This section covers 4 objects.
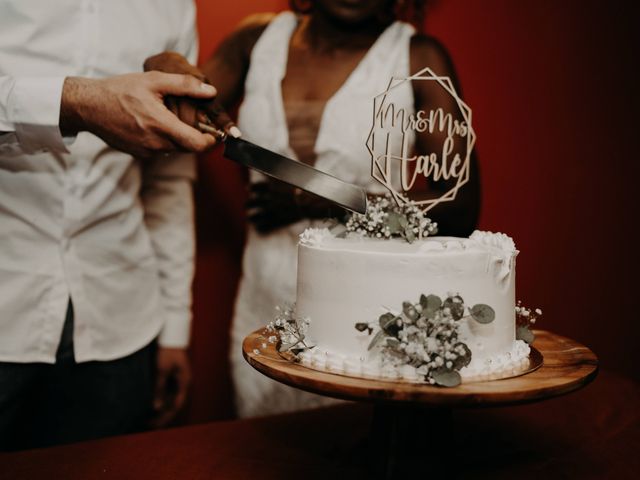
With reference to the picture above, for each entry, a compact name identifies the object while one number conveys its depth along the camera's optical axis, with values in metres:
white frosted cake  1.17
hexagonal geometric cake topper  1.36
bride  1.84
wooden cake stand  1.03
